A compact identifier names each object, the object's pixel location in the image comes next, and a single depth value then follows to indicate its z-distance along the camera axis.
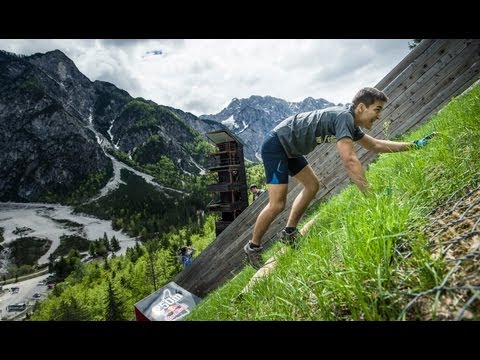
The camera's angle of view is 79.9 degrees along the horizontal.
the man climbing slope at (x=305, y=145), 3.25
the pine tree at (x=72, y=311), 69.23
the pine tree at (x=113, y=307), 62.34
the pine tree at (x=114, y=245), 155.12
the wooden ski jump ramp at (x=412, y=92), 6.14
